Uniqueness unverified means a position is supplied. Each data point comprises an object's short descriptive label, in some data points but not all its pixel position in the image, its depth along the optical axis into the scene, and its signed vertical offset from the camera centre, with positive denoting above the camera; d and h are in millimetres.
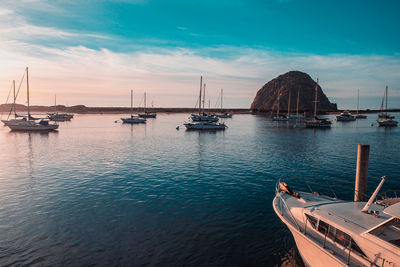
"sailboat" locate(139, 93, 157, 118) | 147000 -982
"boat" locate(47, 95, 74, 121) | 120725 -2912
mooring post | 16028 -3266
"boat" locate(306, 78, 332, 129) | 92625 -2234
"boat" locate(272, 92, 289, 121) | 127100 -1092
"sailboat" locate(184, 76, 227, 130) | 81681 -3615
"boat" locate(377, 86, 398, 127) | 102881 -1395
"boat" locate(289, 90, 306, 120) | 141550 +62
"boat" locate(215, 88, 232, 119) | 164312 -372
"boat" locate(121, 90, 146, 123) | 110688 -3115
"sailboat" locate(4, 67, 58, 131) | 73375 -4389
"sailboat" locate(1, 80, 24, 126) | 74625 -3253
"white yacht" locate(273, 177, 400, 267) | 9086 -4559
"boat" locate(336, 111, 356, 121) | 131625 +651
